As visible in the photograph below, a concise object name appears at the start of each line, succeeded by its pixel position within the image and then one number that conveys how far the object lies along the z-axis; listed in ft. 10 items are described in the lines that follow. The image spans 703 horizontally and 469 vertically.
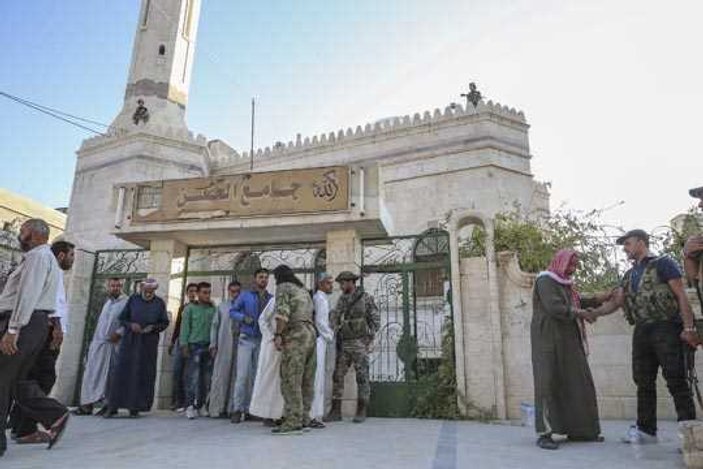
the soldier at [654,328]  10.80
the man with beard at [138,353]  17.60
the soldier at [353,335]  16.57
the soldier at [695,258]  9.81
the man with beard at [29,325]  9.84
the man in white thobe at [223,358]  17.57
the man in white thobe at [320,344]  15.29
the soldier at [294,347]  13.35
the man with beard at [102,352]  18.47
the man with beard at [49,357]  11.21
